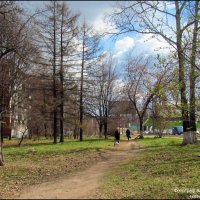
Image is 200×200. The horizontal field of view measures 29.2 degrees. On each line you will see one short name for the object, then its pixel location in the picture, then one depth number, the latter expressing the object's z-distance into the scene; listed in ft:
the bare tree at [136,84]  170.91
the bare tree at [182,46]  49.42
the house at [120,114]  195.09
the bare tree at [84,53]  136.15
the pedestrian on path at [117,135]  113.16
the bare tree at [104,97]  164.99
